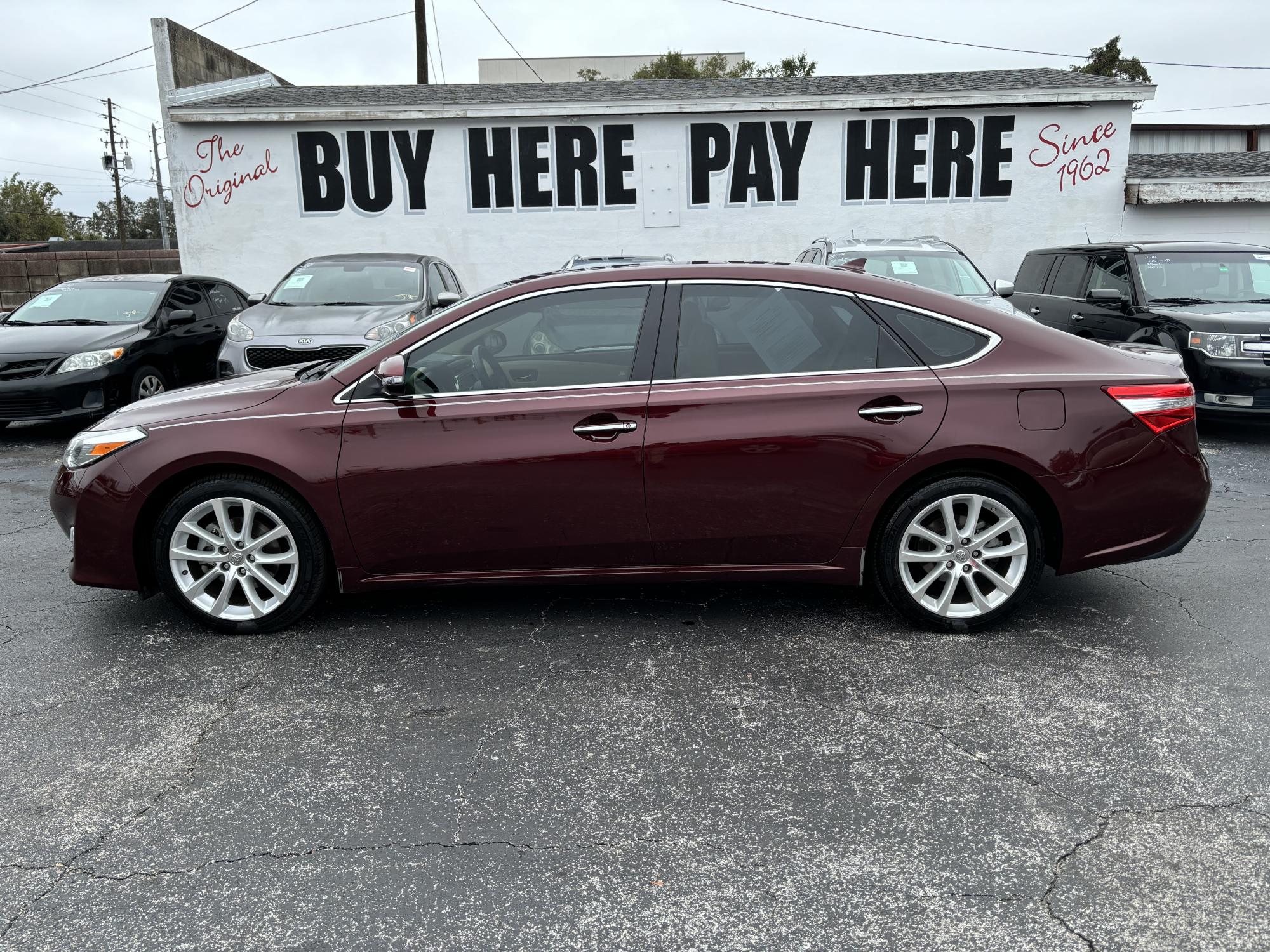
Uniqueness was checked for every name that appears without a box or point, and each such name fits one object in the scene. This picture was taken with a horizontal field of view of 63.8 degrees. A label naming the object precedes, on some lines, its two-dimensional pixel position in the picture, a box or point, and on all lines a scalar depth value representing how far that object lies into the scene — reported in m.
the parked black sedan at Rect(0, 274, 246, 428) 9.31
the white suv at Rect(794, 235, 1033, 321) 10.26
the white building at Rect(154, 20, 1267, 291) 17.31
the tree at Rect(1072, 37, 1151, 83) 39.59
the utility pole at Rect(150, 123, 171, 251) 51.41
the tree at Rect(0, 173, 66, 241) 74.94
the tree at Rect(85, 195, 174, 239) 93.31
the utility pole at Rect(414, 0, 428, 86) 24.11
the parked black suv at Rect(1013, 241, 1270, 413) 8.46
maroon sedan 4.27
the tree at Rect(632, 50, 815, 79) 50.03
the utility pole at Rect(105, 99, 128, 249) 63.85
